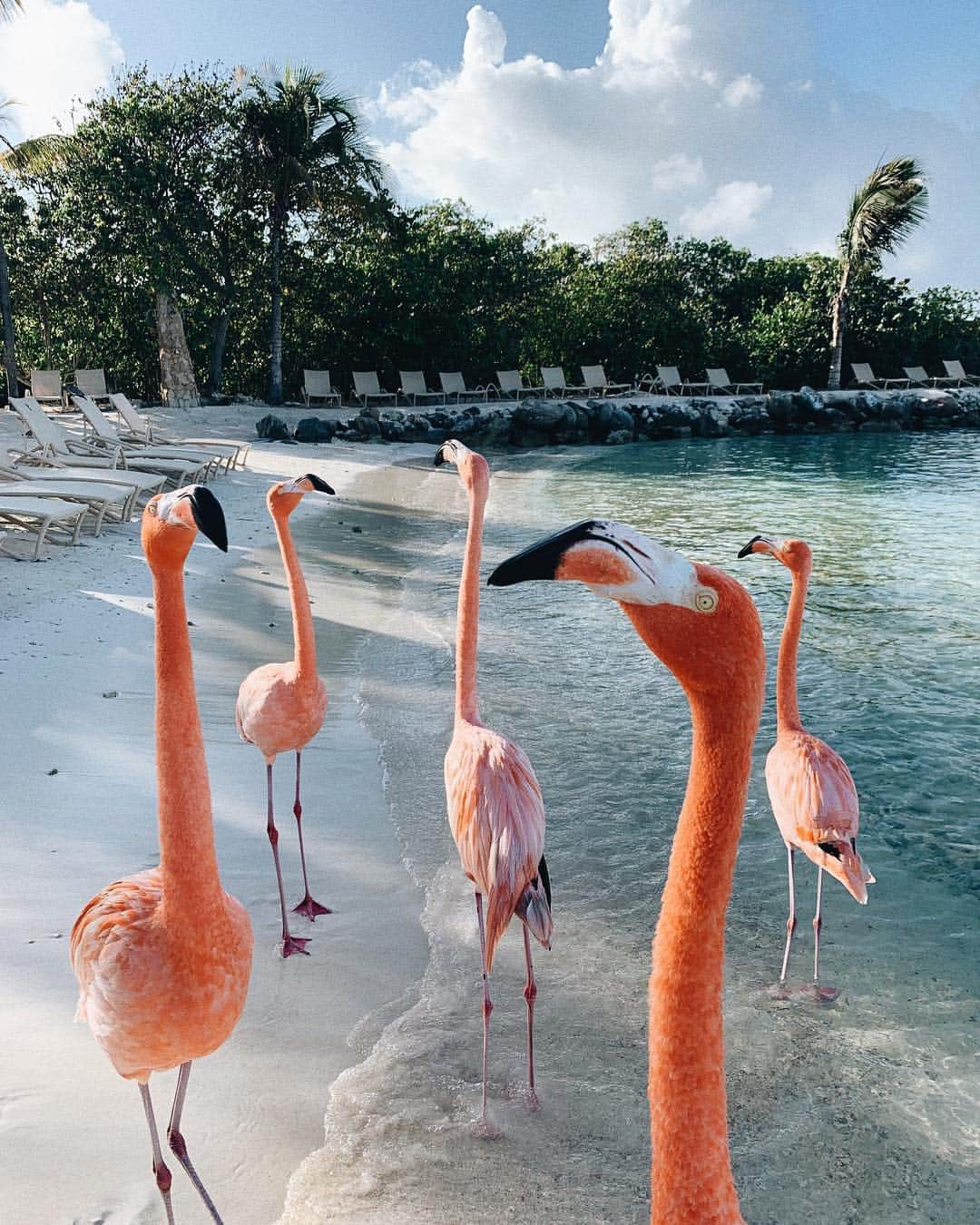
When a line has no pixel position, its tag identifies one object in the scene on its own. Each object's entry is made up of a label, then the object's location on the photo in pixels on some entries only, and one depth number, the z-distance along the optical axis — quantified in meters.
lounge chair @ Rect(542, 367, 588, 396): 31.06
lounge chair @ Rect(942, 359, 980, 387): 36.22
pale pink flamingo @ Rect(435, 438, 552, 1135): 3.26
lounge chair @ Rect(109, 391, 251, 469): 17.19
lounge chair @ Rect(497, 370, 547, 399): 30.44
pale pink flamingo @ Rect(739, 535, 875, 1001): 3.94
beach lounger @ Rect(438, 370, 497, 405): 29.52
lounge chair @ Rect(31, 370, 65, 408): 22.59
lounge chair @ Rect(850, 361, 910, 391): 34.94
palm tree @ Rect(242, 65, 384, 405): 23.67
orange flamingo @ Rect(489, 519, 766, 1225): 1.21
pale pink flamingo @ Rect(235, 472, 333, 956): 4.25
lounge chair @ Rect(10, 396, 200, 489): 13.68
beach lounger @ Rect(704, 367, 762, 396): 33.78
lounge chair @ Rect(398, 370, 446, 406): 29.02
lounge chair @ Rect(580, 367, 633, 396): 32.00
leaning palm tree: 31.78
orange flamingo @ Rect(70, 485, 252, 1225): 2.38
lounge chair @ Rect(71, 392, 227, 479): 14.95
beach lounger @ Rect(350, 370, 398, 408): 28.22
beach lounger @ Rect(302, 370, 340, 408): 27.41
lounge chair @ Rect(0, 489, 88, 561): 9.31
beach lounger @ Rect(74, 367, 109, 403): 23.11
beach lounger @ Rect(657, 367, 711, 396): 33.47
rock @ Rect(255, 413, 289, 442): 22.02
